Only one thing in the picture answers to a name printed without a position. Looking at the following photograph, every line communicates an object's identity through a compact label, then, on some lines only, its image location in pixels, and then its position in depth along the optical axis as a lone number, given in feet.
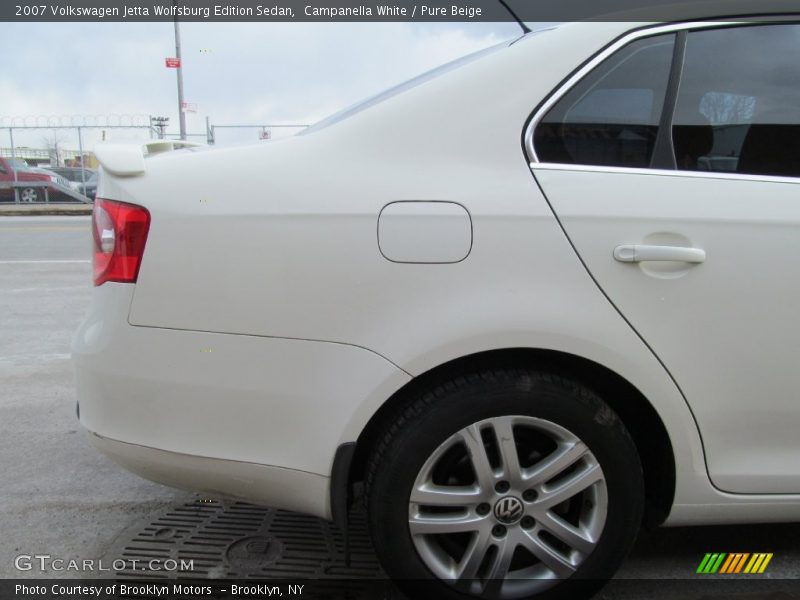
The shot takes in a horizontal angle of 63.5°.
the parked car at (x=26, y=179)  61.21
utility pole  61.55
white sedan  5.57
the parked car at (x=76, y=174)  62.75
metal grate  7.20
